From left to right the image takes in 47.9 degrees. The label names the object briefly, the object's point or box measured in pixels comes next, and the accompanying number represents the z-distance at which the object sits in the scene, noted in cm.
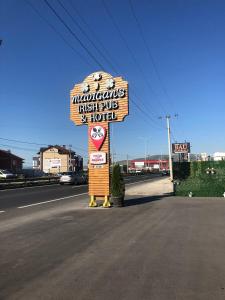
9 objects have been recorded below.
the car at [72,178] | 2585
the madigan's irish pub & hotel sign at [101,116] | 1087
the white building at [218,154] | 8214
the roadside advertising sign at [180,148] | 4896
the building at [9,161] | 6236
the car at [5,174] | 3607
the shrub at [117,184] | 1070
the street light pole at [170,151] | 2994
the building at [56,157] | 8633
